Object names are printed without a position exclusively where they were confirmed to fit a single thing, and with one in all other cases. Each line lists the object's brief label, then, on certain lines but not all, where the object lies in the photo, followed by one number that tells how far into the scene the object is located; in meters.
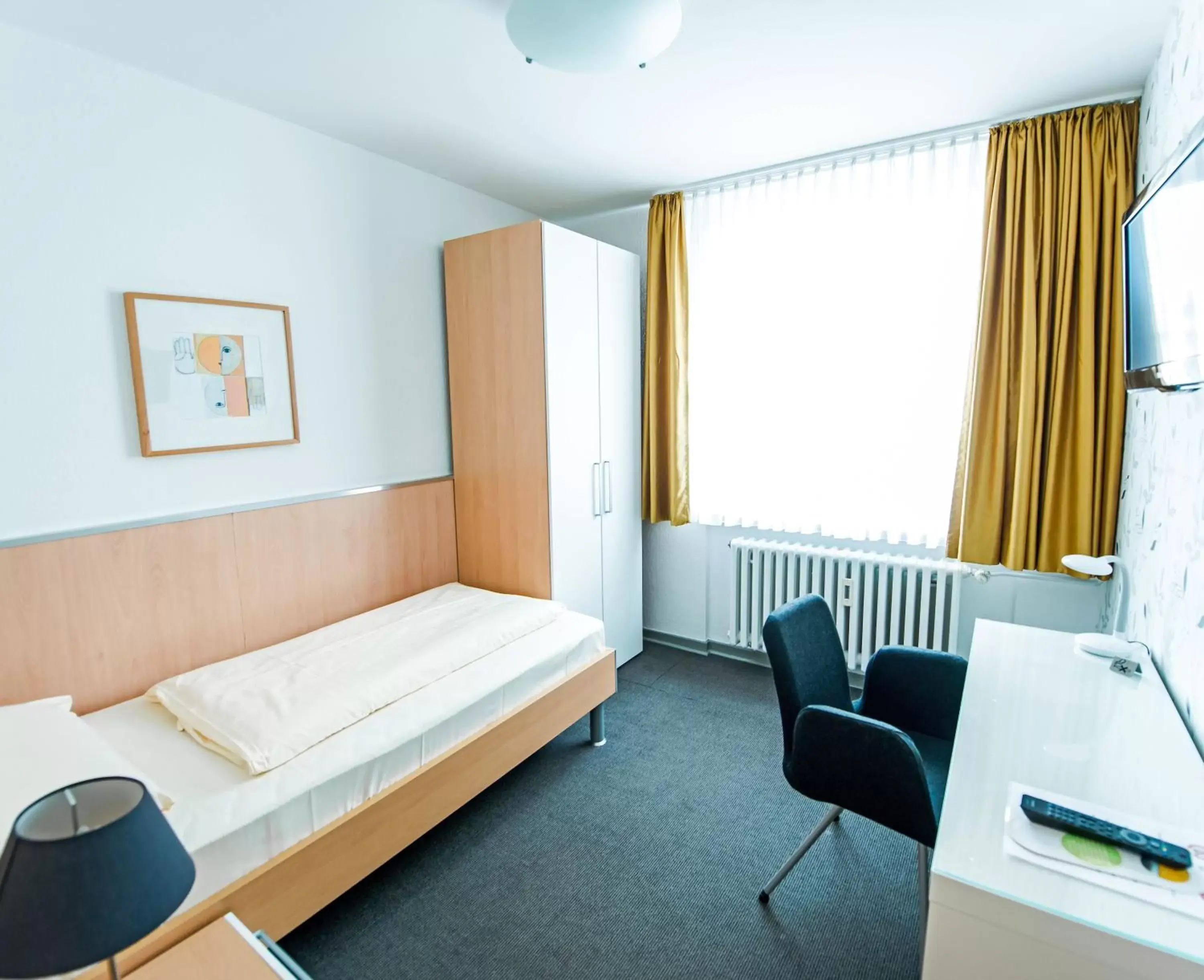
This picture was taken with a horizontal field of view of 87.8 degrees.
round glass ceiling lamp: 1.63
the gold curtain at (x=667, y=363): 3.41
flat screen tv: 1.25
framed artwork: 2.14
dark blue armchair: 1.55
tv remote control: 1.03
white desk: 0.93
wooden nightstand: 1.15
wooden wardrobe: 2.91
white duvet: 1.79
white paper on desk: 0.97
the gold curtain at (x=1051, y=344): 2.38
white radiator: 2.90
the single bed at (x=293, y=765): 1.52
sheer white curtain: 2.77
